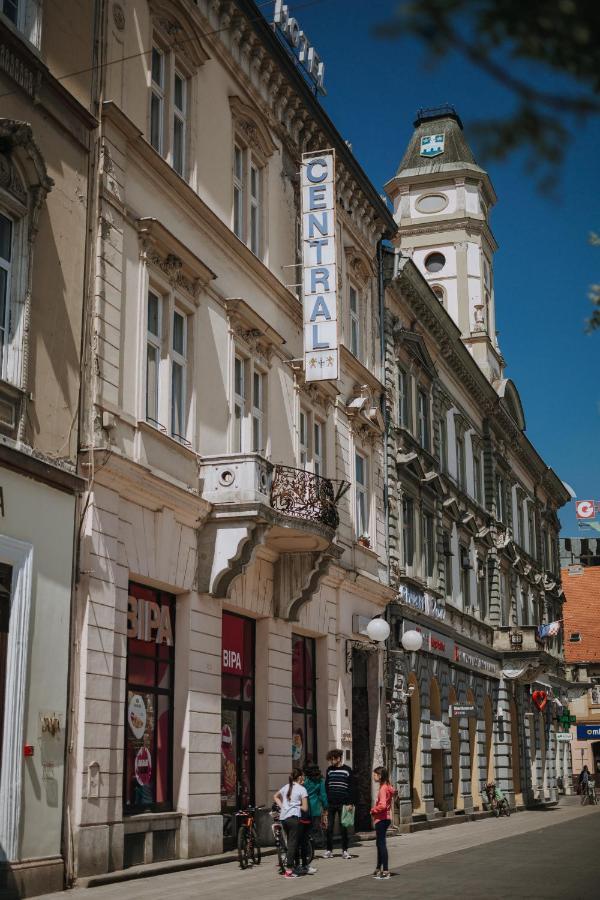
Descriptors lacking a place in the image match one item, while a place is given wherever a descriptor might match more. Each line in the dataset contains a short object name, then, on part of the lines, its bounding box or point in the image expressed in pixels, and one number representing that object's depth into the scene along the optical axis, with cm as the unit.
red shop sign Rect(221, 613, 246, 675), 1995
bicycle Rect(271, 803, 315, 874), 1662
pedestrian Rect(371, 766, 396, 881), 1586
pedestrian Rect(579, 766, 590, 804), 4791
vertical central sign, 2267
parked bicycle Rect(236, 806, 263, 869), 1709
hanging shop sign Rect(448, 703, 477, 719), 3325
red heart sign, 4394
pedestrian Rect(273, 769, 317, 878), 1638
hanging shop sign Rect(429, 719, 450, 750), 3117
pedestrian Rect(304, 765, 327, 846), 1841
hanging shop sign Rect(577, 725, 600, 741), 5456
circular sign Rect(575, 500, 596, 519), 7288
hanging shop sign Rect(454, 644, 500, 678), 3538
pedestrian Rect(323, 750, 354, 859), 1903
